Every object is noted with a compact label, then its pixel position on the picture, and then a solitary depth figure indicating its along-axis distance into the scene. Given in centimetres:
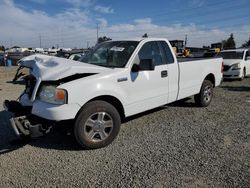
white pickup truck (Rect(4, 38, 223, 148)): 284
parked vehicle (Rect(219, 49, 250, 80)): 916
